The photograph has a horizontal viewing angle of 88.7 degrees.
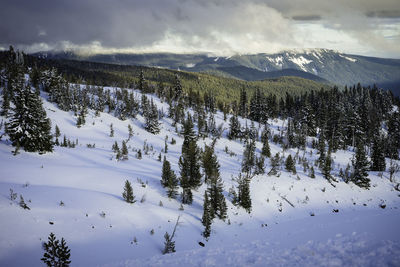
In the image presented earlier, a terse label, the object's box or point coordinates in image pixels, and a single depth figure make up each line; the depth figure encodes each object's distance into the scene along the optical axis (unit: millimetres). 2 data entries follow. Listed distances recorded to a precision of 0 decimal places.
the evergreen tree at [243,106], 90800
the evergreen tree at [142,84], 89294
